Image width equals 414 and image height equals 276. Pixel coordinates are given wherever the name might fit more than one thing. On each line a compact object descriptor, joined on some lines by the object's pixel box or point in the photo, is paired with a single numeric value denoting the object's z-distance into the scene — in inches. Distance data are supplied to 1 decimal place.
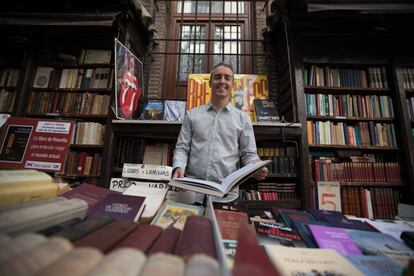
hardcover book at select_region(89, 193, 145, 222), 24.1
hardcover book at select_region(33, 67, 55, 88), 97.6
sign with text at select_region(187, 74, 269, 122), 97.0
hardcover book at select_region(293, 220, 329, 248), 22.3
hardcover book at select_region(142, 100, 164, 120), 92.0
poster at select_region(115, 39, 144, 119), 80.4
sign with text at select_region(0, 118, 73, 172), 65.9
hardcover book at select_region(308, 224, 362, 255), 21.0
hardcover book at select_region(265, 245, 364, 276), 16.1
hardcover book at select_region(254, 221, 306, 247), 22.3
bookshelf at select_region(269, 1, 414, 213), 82.7
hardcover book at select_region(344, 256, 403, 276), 16.6
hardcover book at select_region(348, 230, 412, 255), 21.3
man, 51.1
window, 112.0
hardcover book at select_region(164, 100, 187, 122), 93.7
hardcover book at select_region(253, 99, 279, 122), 87.1
